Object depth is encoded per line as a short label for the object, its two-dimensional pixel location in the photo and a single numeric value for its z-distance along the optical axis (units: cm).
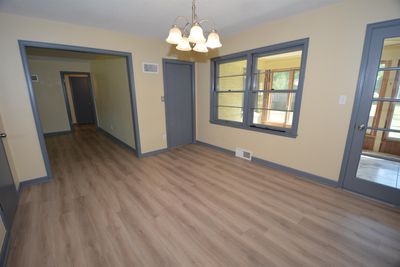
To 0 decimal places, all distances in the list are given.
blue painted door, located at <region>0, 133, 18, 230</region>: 179
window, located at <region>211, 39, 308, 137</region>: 285
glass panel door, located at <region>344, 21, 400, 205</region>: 201
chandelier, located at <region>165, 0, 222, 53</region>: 154
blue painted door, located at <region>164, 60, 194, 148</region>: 400
